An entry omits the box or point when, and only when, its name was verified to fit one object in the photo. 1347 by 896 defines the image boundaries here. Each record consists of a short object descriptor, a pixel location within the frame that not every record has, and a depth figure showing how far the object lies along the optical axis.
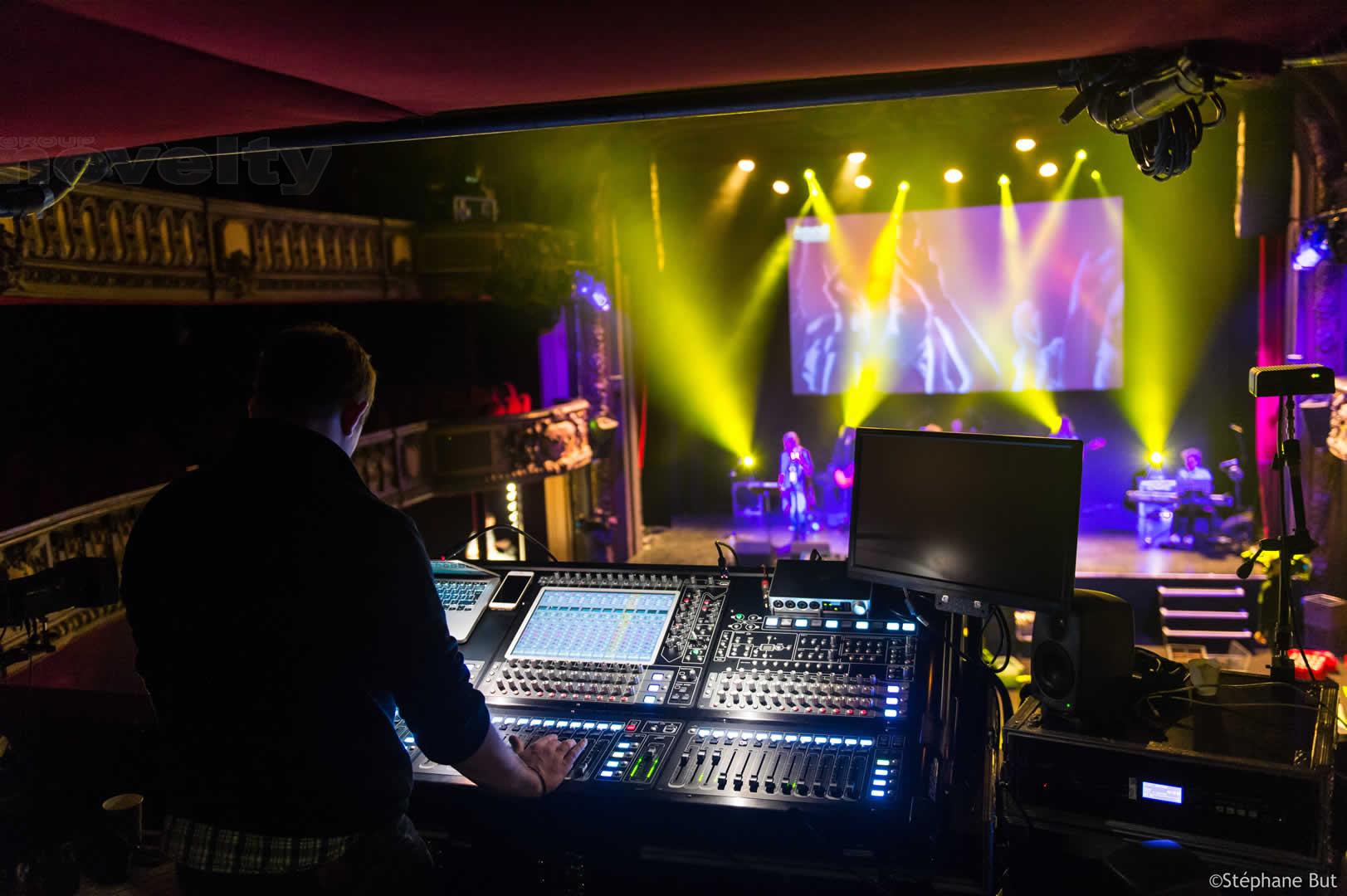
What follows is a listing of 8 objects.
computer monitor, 2.03
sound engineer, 1.49
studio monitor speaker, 2.11
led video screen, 11.31
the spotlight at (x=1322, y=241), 7.23
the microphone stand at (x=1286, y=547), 2.24
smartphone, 2.61
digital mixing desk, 1.94
